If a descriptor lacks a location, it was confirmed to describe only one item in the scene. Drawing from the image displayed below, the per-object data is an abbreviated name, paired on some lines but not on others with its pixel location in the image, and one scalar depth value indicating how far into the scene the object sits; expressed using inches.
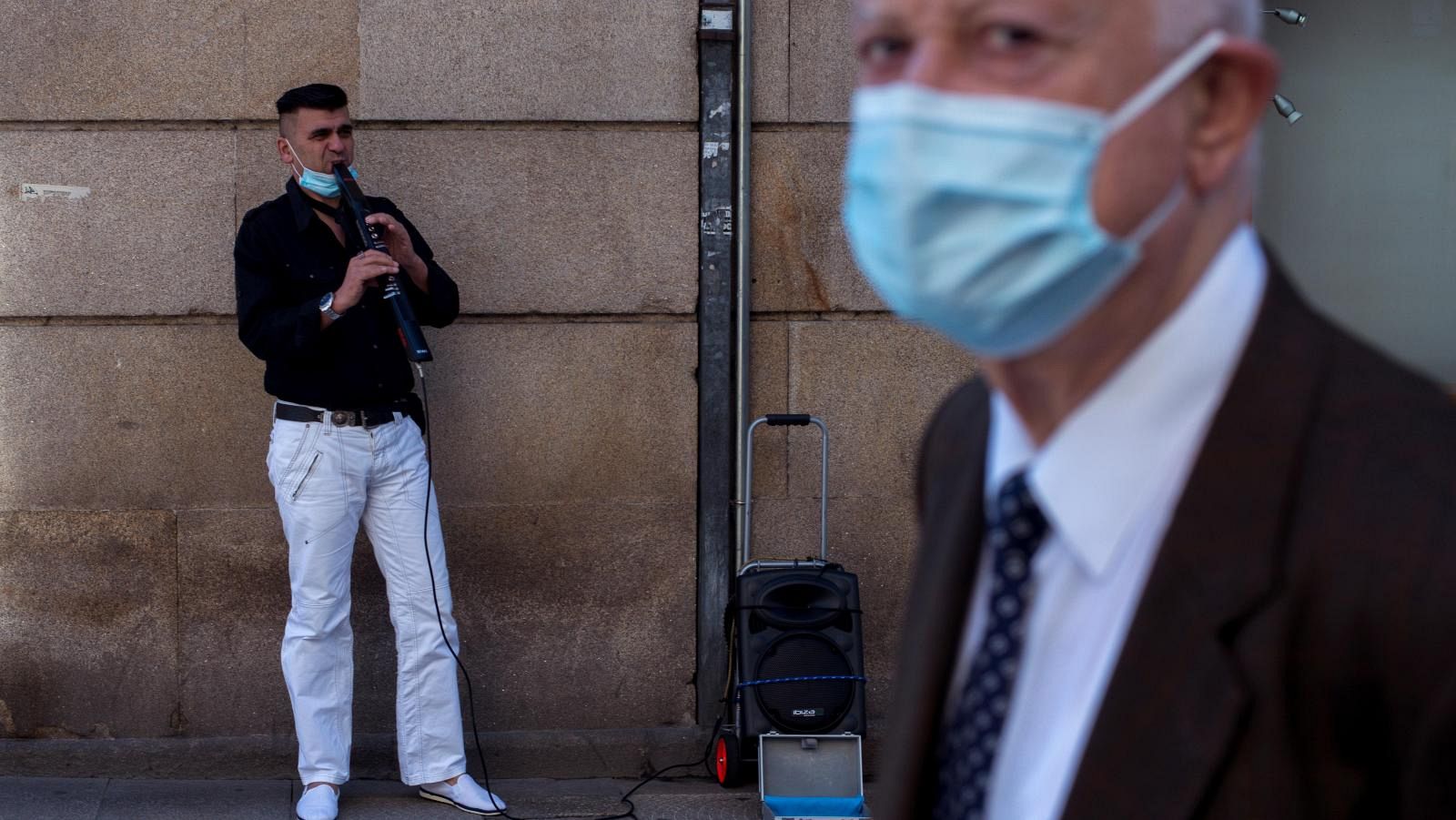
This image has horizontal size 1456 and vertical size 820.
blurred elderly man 42.1
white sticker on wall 235.8
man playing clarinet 207.2
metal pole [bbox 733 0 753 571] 237.8
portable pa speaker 209.8
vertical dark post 238.5
